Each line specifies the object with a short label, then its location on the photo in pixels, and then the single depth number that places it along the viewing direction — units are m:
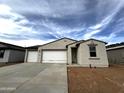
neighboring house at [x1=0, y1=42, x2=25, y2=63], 12.97
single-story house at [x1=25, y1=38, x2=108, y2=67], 9.64
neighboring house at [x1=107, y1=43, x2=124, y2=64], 12.79
